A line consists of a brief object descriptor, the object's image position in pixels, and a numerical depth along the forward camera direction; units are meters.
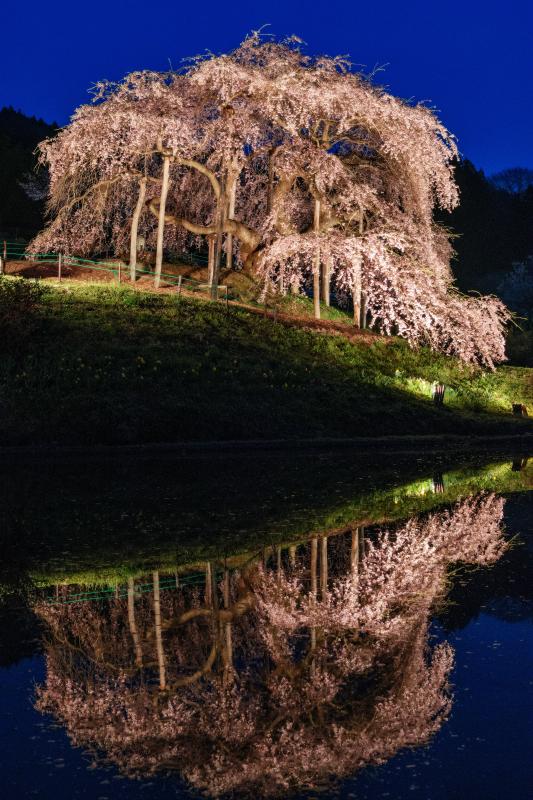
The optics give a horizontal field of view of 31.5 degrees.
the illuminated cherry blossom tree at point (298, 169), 36.12
